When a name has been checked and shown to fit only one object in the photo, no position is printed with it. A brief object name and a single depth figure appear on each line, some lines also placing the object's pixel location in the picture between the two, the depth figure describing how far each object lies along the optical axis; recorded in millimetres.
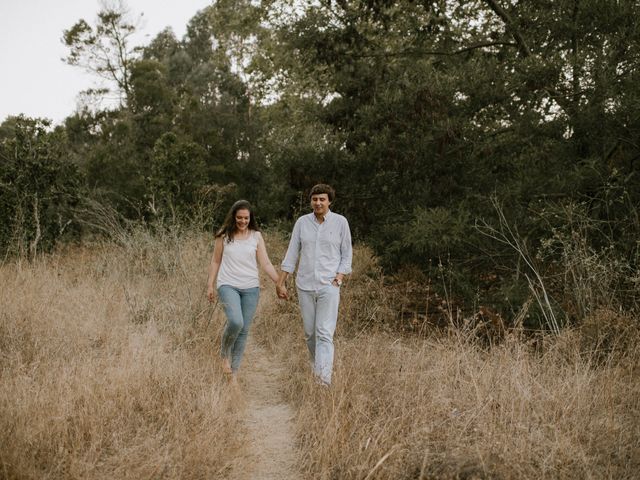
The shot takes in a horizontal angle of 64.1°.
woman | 4766
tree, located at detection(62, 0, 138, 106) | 23203
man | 4582
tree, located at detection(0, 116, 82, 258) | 9703
